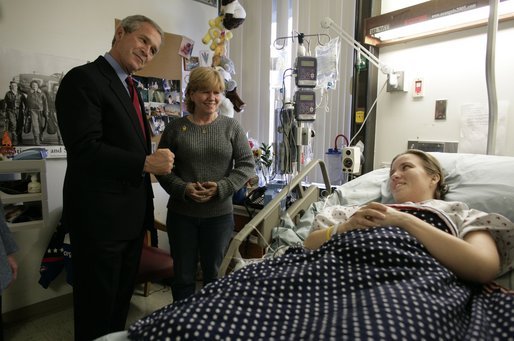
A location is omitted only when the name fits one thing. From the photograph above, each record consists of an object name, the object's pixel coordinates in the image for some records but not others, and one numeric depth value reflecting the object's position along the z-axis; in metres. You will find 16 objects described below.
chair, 1.95
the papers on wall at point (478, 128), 1.68
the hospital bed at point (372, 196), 1.23
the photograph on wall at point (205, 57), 2.90
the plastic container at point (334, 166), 2.32
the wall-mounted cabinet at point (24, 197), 1.62
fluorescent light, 1.50
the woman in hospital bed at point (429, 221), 0.93
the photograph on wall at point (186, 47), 2.75
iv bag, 2.20
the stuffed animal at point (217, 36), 2.57
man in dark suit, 1.26
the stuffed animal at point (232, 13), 2.47
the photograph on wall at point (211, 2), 2.92
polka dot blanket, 0.65
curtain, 2.37
